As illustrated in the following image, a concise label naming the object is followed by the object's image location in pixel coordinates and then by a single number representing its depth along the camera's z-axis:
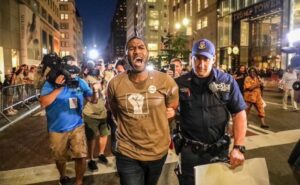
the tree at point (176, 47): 32.78
